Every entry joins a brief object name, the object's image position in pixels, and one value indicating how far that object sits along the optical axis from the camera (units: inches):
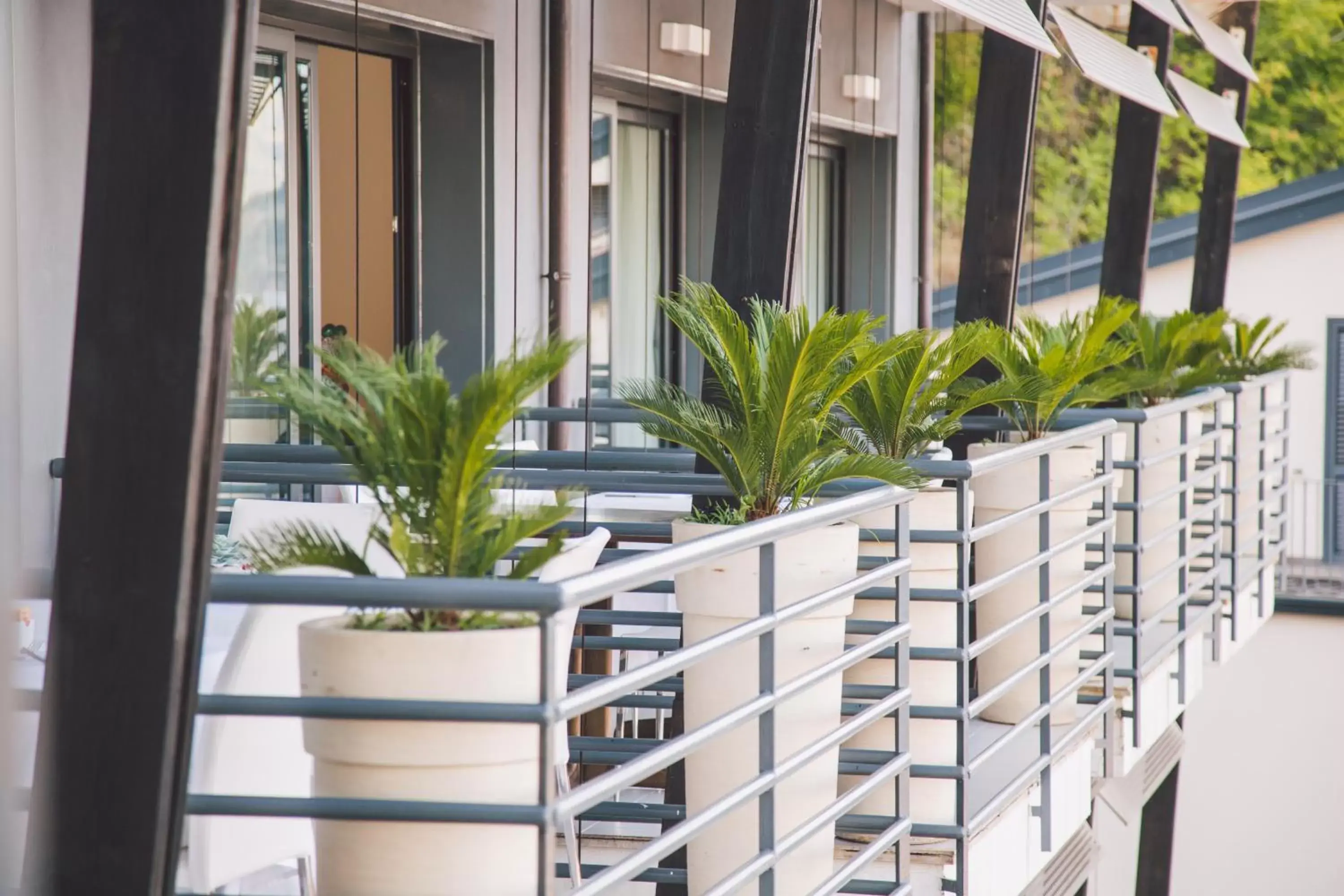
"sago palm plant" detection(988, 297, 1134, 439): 394.3
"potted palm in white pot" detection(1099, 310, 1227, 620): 529.3
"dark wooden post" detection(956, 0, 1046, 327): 470.3
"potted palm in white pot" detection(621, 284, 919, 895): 255.8
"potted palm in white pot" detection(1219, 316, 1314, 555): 653.9
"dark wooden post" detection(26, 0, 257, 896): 150.3
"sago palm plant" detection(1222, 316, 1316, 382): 730.8
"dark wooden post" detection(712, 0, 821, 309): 301.9
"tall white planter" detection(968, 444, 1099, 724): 377.4
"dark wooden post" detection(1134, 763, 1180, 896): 767.1
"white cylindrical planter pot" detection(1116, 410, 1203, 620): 532.1
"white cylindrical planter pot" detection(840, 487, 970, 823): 318.0
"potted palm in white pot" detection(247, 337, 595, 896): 167.6
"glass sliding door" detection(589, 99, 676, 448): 659.4
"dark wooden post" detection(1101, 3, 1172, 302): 694.5
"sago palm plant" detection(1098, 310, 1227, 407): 577.8
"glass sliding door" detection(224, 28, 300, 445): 466.0
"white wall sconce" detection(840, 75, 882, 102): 832.3
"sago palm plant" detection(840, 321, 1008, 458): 327.6
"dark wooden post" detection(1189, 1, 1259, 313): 878.4
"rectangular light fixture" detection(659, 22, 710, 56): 650.2
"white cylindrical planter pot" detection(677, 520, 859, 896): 253.4
